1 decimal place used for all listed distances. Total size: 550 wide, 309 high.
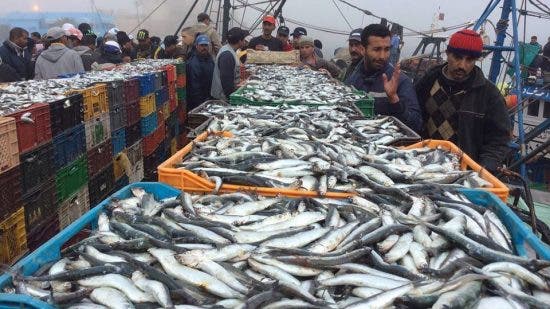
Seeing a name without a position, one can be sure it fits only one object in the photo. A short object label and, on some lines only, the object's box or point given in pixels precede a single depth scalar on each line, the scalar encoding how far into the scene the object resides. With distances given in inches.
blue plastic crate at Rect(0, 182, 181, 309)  74.9
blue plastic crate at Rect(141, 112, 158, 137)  296.0
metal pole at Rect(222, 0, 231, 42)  861.2
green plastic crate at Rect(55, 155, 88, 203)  185.4
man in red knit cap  196.2
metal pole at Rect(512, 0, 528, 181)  388.3
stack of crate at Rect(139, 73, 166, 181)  297.2
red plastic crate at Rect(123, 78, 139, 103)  265.4
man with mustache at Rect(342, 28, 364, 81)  320.8
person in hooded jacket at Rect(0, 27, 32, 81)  378.9
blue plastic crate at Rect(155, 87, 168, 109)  328.5
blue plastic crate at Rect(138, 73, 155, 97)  290.7
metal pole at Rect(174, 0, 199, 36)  823.2
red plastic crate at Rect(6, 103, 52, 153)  161.2
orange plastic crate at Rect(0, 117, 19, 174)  148.1
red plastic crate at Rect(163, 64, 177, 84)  360.2
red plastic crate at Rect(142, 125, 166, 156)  302.0
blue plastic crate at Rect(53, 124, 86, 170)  185.8
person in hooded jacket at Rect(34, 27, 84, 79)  324.5
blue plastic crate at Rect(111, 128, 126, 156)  247.9
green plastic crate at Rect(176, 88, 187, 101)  413.1
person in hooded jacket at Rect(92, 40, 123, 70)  425.4
